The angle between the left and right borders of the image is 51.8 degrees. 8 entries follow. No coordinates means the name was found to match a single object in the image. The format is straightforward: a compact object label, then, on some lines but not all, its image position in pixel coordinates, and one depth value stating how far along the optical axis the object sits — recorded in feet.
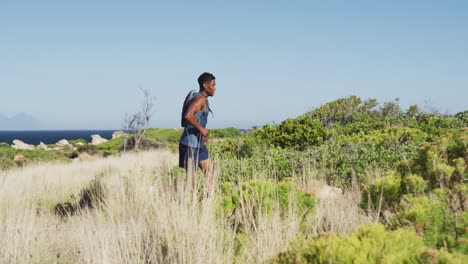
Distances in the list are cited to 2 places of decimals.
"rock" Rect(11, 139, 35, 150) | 157.50
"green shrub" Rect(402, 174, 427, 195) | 11.47
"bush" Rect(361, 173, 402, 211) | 12.19
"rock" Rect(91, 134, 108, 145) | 183.04
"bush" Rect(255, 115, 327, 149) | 45.11
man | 21.65
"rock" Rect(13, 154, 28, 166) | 61.46
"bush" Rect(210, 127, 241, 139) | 84.63
